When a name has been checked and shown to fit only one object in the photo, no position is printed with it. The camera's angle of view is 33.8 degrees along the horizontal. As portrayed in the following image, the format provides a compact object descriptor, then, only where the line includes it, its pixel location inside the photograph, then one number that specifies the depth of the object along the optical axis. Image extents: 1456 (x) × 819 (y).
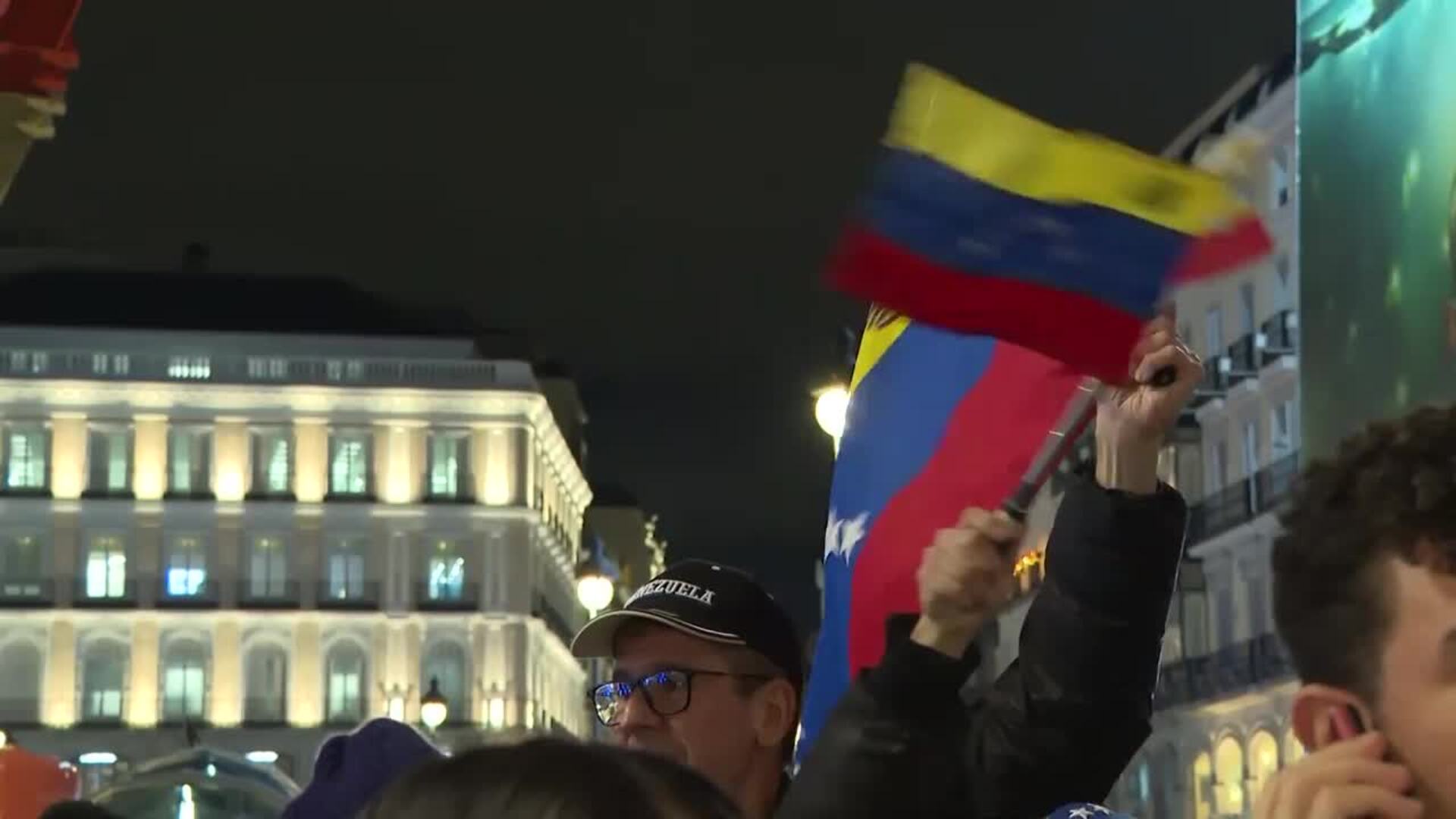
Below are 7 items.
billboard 6.33
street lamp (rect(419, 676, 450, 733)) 31.02
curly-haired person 1.93
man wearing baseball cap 3.89
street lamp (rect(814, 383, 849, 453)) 11.02
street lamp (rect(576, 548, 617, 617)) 20.59
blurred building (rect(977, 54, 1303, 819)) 38.94
